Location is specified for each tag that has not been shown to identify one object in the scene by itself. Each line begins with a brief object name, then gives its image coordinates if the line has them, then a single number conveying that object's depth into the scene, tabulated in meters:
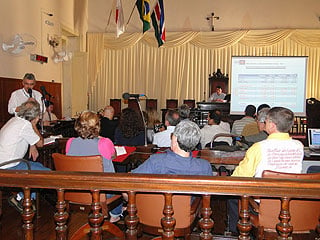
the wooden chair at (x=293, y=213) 1.90
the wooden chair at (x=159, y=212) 1.97
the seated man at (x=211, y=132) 4.72
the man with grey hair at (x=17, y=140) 3.14
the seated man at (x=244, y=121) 5.16
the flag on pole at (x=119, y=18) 9.09
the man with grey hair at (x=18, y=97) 5.91
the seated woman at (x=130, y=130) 4.39
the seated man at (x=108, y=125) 5.25
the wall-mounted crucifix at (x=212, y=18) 10.98
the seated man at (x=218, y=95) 9.82
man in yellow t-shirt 2.31
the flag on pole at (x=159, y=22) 9.34
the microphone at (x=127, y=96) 3.65
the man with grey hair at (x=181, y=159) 2.17
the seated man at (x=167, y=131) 4.23
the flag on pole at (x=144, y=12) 8.41
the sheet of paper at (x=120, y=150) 3.41
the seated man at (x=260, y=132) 3.78
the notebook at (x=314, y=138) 4.11
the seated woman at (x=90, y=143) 2.88
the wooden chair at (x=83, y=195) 2.43
